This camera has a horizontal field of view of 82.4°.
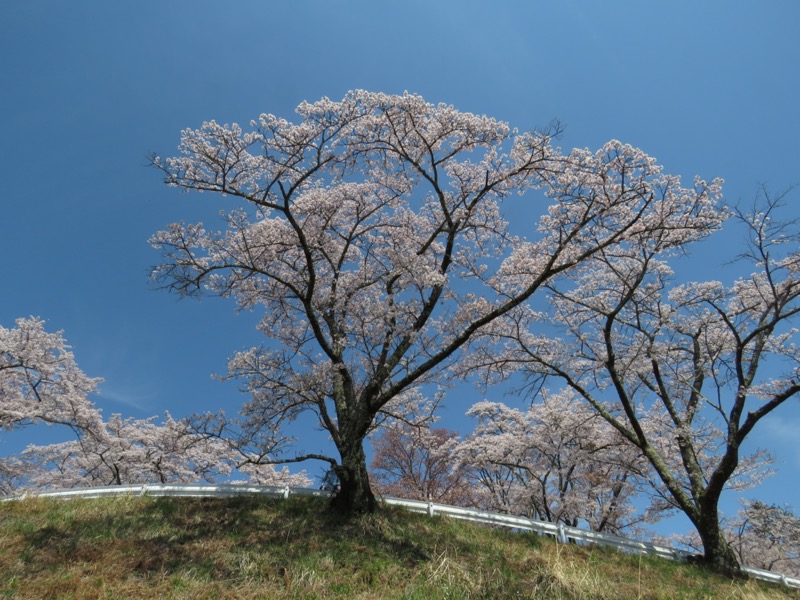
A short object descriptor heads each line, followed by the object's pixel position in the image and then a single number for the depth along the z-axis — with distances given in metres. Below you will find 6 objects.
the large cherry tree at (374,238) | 10.42
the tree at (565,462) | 18.28
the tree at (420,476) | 26.59
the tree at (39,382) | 17.61
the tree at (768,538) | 21.31
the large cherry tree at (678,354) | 12.22
